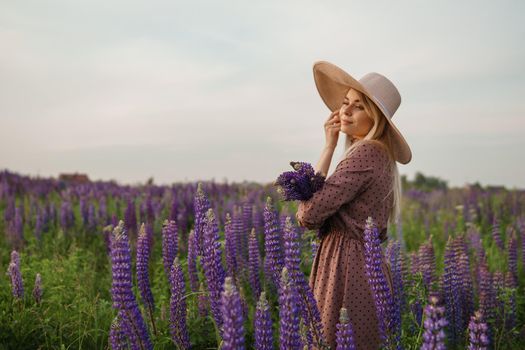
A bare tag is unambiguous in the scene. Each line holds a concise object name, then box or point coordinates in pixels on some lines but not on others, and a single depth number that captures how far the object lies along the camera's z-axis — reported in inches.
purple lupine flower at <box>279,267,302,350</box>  104.9
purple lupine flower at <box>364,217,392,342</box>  129.5
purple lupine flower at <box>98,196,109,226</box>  380.2
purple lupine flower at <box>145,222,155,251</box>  303.1
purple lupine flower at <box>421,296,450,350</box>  95.7
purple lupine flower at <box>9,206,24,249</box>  348.2
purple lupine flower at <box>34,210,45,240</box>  366.0
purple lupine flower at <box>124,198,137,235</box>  335.9
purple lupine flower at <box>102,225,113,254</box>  327.9
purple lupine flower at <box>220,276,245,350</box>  93.4
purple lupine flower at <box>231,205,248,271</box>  247.4
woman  154.9
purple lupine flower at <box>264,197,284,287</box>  133.6
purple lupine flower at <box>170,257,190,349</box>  158.4
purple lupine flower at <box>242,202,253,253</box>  297.2
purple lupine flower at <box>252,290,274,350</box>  101.3
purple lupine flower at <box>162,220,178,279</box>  190.2
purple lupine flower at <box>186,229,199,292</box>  205.9
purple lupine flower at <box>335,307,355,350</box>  118.1
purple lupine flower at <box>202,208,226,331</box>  133.1
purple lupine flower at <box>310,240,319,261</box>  183.5
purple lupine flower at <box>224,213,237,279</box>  190.4
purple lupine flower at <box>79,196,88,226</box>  388.8
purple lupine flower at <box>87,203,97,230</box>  381.1
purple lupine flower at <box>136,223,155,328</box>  167.6
